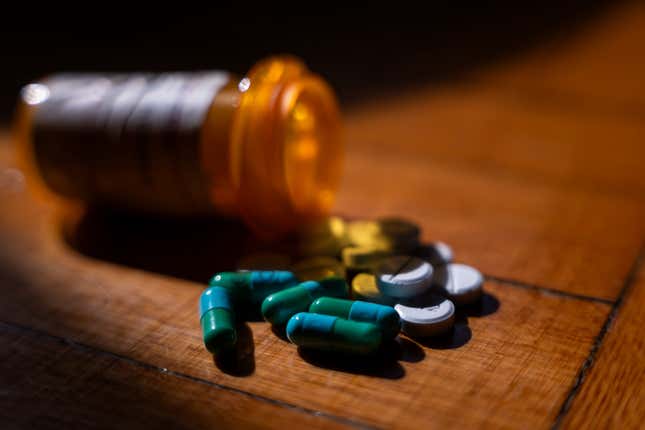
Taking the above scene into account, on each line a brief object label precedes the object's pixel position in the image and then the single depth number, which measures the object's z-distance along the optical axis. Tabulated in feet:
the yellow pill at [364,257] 1.02
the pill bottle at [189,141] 1.07
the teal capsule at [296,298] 0.96
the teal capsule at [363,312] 0.94
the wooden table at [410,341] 0.89
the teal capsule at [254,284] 0.99
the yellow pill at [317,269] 1.01
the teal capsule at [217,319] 0.93
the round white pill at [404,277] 0.97
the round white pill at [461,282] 0.98
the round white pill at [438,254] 1.03
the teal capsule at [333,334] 0.92
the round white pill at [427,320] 0.95
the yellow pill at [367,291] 0.98
